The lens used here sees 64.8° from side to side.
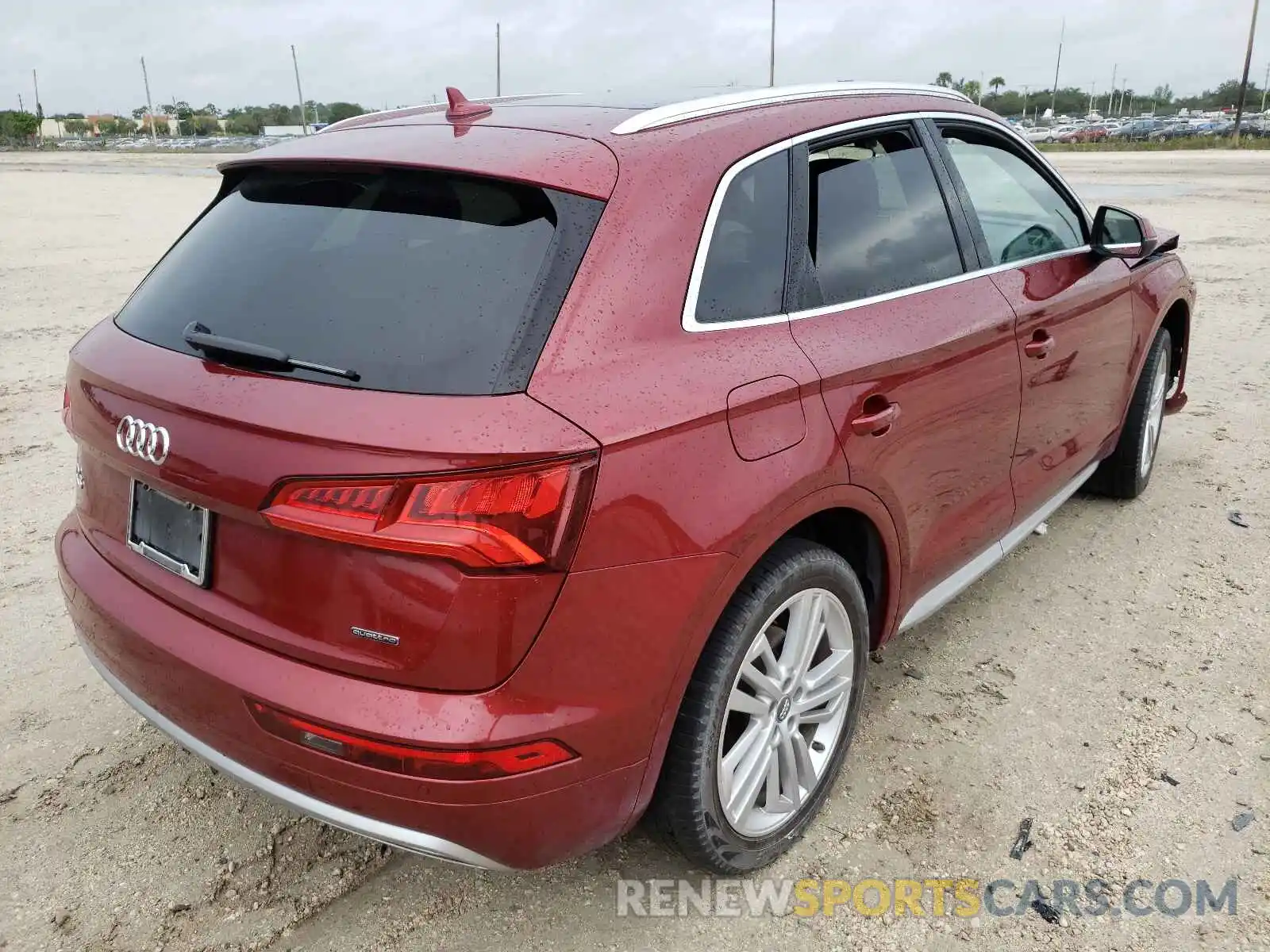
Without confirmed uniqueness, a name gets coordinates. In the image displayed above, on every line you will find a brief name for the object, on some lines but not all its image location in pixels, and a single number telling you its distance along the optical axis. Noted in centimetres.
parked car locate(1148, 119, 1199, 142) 5372
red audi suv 176
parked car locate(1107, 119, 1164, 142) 5516
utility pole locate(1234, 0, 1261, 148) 4397
